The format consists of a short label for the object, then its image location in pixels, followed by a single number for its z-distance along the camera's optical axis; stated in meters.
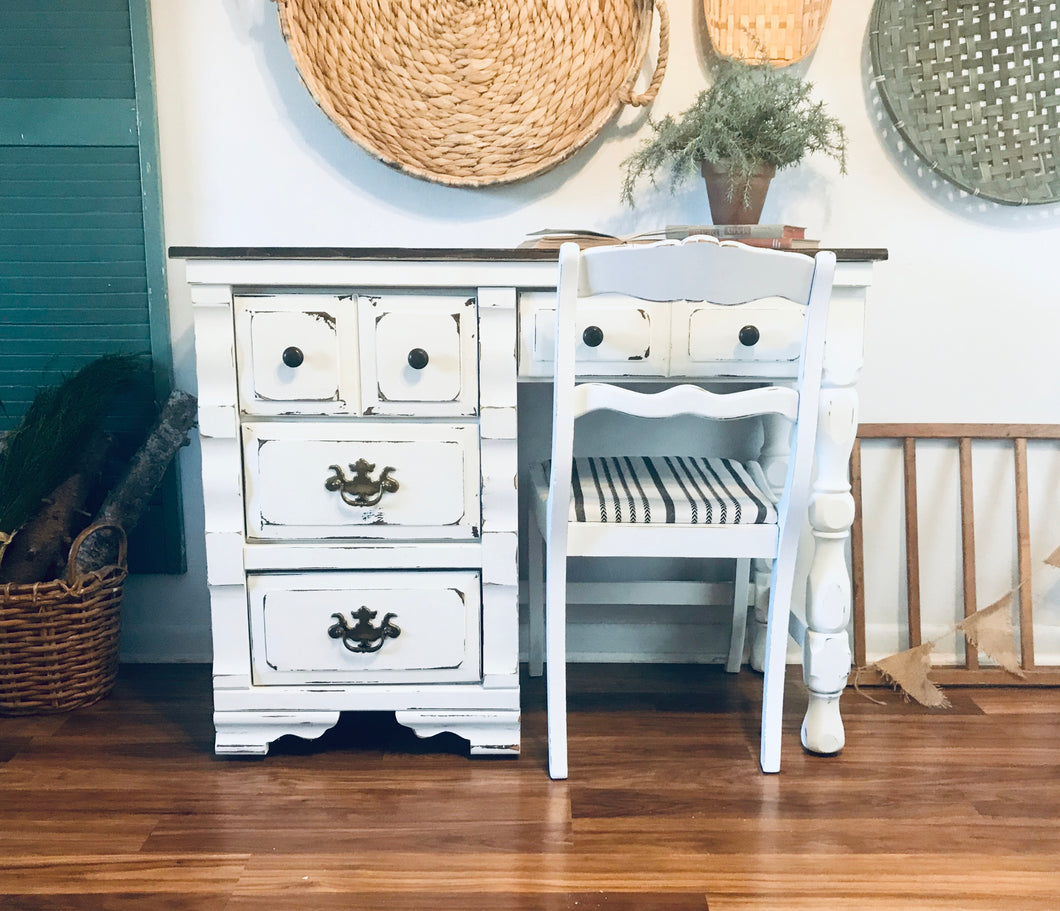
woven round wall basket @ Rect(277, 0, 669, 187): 1.71
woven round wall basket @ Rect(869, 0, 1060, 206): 1.72
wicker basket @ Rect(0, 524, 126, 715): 1.62
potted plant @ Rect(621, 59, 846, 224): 1.56
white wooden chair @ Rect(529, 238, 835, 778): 1.23
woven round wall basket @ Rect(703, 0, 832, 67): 1.69
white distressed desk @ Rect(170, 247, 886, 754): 1.39
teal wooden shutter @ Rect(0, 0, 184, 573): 1.71
